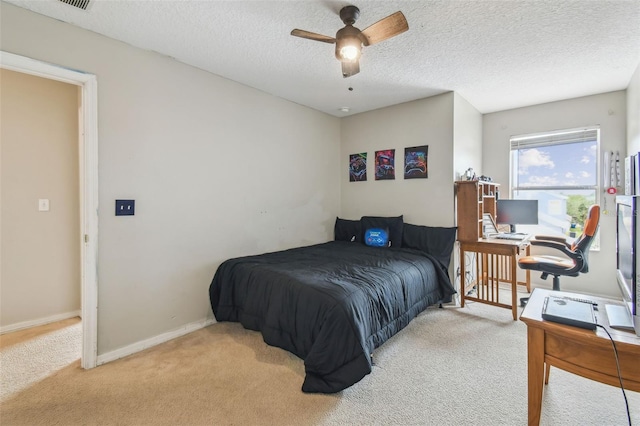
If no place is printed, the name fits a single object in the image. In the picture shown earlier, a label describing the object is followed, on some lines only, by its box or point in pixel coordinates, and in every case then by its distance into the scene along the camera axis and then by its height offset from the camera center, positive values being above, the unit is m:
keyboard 3.31 -0.31
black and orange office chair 2.84 -0.51
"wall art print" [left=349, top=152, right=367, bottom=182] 4.17 +0.66
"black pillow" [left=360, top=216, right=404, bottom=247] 3.58 -0.18
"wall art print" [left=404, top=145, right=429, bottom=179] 3.55 +0.63
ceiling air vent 1.81 +1.35
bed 1.84 -0.70
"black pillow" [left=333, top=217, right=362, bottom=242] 4.04 -0.28
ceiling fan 1.78 +1.14
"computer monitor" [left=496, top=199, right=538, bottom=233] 3.66 -0.01
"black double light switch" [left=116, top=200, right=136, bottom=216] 2.25 +0.03
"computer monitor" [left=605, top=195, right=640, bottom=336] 1.10 -0.23
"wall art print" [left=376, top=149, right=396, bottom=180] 3.86 +0.65
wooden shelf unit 3.22 +0.04
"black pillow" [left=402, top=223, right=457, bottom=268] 3.27 -0.34
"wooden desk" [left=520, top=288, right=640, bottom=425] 1.11 -0.60
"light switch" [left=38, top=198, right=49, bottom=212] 2.81 +0.06
